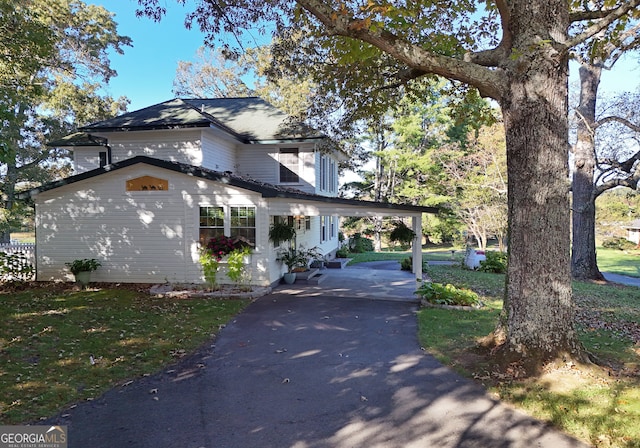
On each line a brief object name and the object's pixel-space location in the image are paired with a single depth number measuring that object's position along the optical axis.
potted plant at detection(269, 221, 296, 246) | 11.68
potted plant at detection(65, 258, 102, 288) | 11.52
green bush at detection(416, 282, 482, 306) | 9.57
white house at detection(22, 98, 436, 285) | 11.39
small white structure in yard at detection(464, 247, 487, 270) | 18.39
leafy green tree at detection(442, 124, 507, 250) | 22.55
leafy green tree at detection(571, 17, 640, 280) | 15.13
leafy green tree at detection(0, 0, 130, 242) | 19.25
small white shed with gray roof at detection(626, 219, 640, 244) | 41.69
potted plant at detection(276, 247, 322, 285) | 12.60
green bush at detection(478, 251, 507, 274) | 17.39
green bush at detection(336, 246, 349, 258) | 21.89
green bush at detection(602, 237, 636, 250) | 38.72
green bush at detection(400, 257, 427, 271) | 16.28
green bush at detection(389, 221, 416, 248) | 11.63
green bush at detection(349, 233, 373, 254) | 28.82
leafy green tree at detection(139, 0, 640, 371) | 5.17
